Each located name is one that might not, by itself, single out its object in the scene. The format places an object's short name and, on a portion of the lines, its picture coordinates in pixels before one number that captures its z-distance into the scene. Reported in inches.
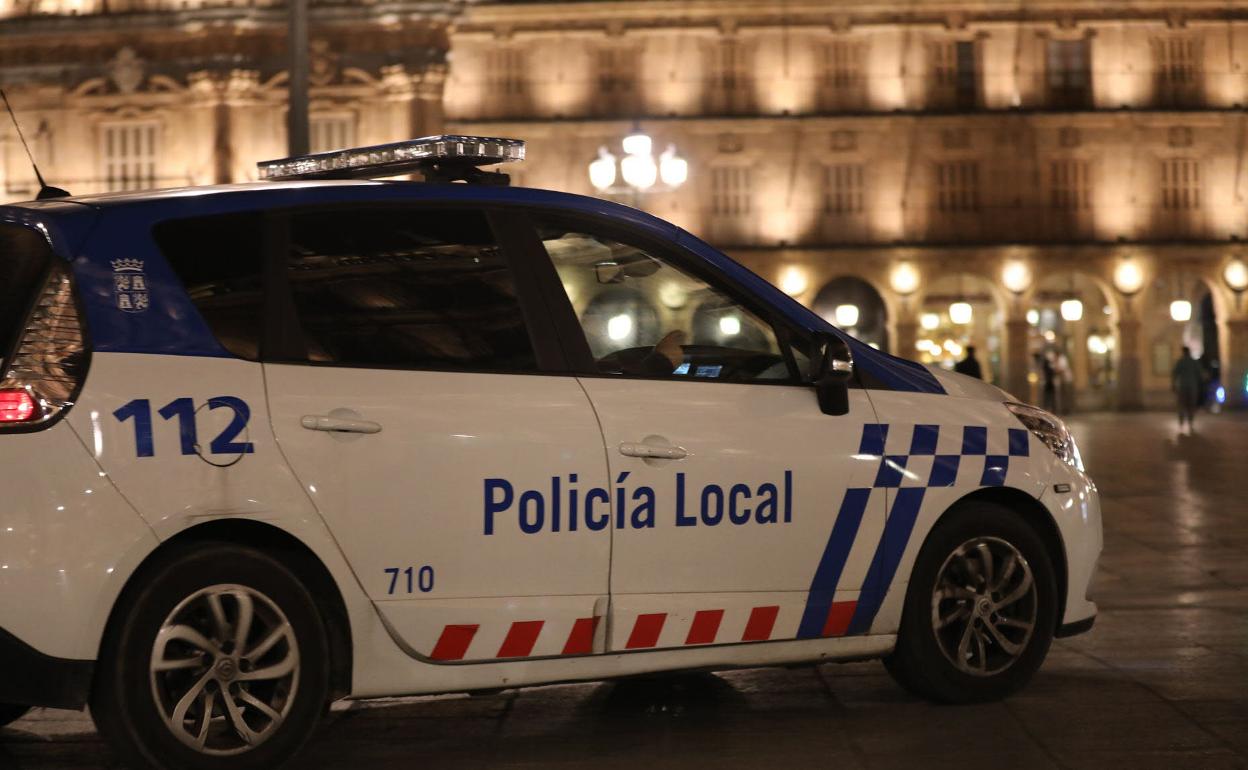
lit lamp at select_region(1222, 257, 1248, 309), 1667.1
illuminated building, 1664.6
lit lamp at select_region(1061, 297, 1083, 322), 1686.8
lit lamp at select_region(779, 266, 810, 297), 1642.5
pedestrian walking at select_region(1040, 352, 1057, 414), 1414.9
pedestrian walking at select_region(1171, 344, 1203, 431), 1160.8
